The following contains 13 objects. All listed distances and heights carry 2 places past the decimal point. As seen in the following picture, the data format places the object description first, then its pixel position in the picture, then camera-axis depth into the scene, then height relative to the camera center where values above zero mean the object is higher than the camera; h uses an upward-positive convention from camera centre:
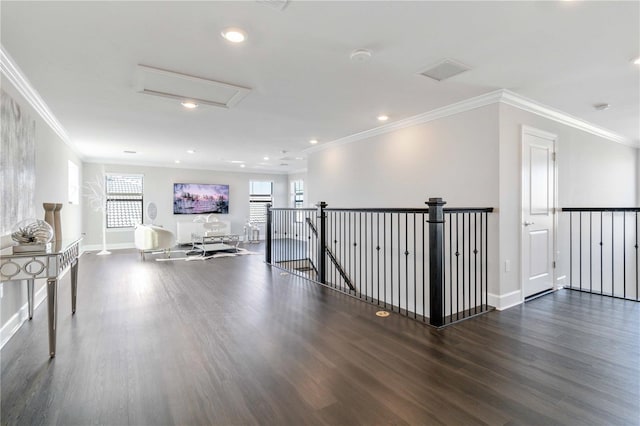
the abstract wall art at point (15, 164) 2.62 +0.47
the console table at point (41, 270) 2.29 -0.42
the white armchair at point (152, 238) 6.77 -0.56
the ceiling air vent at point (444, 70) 2.78 +1.30
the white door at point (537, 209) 3.77 +0.01
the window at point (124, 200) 8.94 +0.37
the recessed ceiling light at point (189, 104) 3.78 +1.34
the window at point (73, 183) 6.39 +0.66
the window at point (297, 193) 11.31 +0.70
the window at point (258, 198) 11.25 +0.51
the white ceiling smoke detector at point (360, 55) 2.54 +1.29
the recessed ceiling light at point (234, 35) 2.25 +1.30
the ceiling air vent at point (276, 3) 1.90 +1.28
